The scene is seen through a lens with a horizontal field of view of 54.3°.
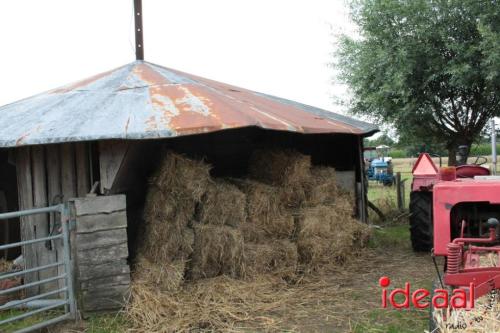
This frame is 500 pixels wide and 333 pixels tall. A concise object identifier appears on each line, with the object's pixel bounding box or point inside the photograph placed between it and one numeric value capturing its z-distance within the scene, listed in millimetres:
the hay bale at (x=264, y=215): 6297
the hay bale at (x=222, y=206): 5969
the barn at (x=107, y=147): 5270
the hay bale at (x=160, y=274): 5414
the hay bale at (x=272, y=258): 6027
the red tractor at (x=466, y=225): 3730
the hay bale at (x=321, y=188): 7254
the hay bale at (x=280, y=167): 7133
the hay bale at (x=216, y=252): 5803
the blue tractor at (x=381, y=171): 23825
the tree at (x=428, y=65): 10570
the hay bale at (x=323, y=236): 6711
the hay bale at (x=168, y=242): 5668
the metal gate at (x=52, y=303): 4684
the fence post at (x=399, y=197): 12172
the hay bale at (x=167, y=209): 5746
